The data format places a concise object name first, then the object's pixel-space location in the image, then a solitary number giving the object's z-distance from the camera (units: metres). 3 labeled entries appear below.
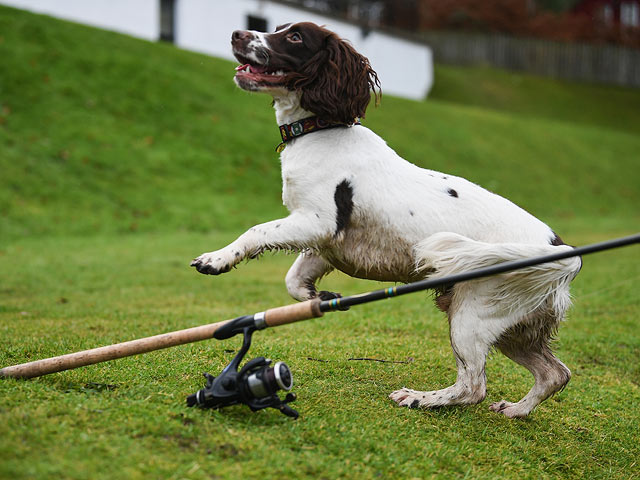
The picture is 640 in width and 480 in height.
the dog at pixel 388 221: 3.64
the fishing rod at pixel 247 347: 3.11
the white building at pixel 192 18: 20.14
